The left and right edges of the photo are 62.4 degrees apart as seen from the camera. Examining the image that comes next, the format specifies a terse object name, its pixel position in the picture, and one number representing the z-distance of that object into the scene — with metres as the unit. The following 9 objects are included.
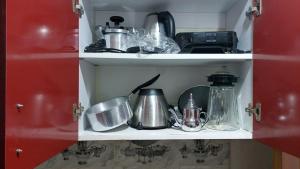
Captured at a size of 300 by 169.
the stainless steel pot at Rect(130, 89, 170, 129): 1.00
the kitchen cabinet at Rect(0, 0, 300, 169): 0.49
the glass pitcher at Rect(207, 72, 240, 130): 1.03
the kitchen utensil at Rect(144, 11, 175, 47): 1.08
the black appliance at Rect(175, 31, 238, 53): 0.98
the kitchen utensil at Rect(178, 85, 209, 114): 1.16
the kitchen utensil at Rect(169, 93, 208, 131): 0.96
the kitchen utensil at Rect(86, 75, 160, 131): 0.93
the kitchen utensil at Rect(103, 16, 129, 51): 1.01
